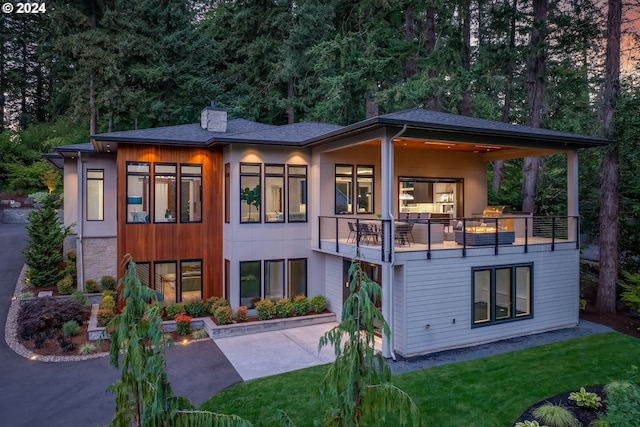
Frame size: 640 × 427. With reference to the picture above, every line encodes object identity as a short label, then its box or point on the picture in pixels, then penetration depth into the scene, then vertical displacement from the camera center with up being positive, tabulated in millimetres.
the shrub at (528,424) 6206 -3245
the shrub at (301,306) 11938 -2811
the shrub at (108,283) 13344 -2408
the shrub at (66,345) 9456 -3140
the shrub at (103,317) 10553 -2756
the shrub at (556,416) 6297 -3216
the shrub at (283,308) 11695 -2831
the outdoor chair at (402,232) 10648 -622
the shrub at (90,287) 13286 -2512
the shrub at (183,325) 10859 -3046
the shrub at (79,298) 12477 -2692
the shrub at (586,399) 6929 -3231
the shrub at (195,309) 11740 -2841
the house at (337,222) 9805 -424
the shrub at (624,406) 5508 -2712
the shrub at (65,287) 13023 -2460
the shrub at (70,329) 10258 -2986
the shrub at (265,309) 11484 -2807
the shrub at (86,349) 9383 -3200
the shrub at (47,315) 10164 -2754
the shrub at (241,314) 11367 -2894
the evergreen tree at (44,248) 13719 -1310
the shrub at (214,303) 11633 -2685
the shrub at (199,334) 10644 -3257
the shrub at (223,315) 11039 -2841
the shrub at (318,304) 12186 -2811
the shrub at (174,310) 11500 -2818
